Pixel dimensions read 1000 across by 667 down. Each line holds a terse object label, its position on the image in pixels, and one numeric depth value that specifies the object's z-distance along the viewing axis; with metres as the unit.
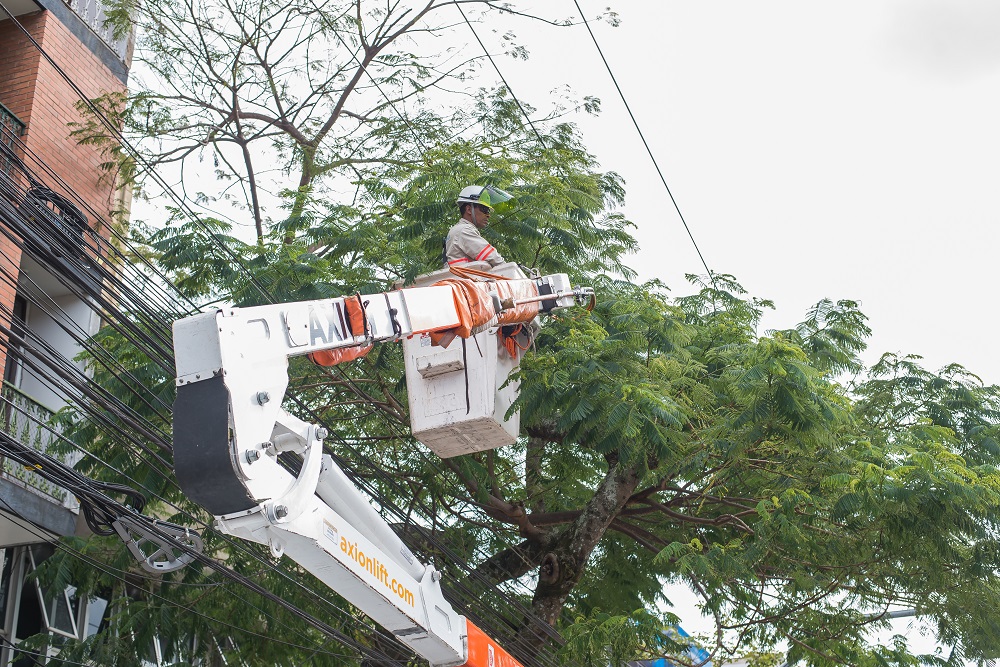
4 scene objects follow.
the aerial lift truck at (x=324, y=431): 5.03
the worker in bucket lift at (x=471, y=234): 8.59
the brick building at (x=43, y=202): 14.29
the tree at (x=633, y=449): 9.24
